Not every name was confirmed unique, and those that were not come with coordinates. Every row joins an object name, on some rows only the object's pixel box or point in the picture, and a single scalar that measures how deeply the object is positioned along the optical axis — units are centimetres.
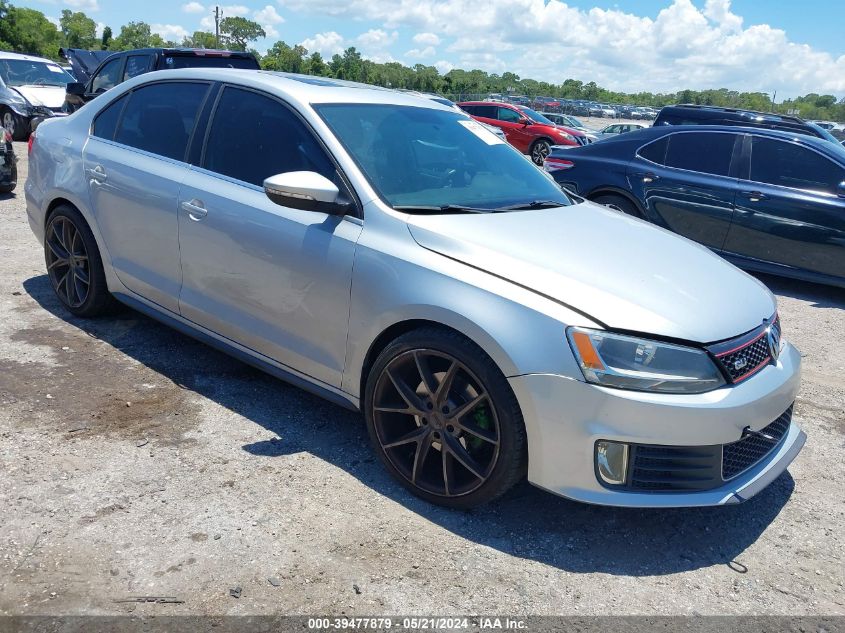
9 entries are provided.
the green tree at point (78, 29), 9882
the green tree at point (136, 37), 9872
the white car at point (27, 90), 1454
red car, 2022
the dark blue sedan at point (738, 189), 704
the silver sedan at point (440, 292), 277
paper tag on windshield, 433
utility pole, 7375
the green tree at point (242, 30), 11561
